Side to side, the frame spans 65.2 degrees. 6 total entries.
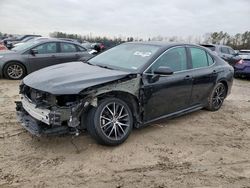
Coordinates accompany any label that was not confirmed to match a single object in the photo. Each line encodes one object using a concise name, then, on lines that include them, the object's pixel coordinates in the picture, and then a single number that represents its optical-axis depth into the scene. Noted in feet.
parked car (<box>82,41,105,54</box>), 46.15
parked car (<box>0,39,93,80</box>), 21.88
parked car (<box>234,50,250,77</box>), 28.88
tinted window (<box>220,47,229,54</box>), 35.87
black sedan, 9.08
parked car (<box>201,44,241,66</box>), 34.72
